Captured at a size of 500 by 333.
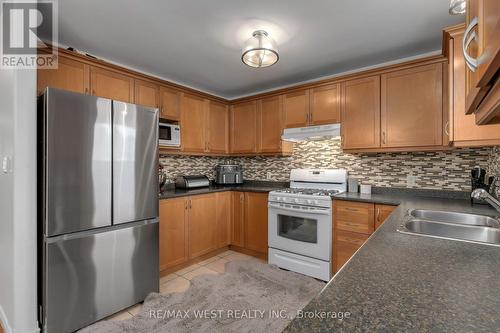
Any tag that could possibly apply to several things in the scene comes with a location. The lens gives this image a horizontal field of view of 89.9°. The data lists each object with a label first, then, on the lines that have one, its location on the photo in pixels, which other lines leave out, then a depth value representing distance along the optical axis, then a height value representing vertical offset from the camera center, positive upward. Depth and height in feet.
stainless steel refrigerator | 5.58 -1.05
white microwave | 9.50 +1.17
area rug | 6.12 -3.93
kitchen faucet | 4.15 -0.50
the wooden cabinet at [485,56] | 1.58 +0.75
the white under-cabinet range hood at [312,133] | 9.26 +1.25
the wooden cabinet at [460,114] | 5.48 +1.18
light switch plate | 5.59 +0.02
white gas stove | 8.43 -2.16
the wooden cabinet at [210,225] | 8.87 -2.41
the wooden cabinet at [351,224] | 7.70 -1.87
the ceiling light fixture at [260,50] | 6.72 +3.11
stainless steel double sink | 4.22 -1.14
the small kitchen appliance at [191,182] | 10.59 -0.72
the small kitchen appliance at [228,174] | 12.24 -0.44
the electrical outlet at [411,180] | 8.65 -0.51
